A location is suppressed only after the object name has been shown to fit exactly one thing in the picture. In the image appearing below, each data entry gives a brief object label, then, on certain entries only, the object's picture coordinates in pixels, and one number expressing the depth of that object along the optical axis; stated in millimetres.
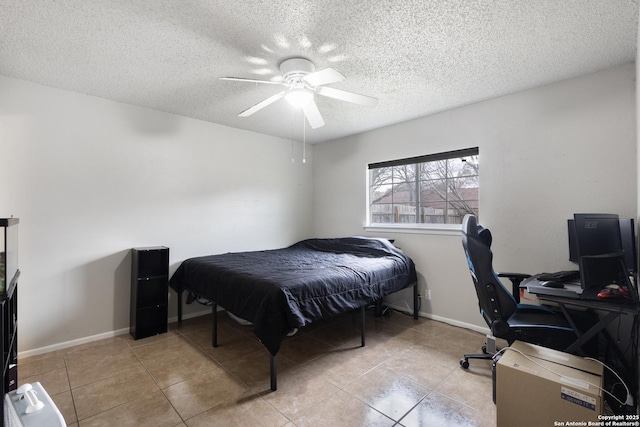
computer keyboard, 2204
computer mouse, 1957
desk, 1607
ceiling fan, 2181
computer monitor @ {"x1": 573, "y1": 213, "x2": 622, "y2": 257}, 1750
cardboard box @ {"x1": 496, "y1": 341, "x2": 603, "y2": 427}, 1405
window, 3352
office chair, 1906
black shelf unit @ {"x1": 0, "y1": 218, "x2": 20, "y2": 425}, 1194
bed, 2109
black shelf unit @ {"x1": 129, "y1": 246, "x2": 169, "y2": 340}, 2959
